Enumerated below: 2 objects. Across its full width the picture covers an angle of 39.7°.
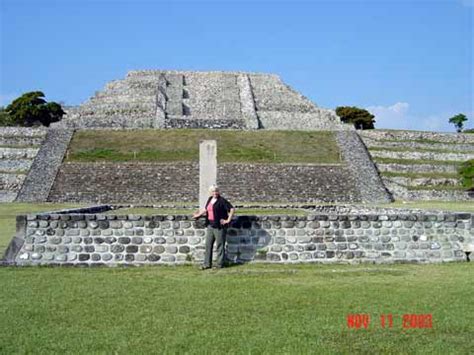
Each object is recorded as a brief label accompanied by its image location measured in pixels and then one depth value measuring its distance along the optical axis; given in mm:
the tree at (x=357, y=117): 74188
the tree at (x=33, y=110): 66000
